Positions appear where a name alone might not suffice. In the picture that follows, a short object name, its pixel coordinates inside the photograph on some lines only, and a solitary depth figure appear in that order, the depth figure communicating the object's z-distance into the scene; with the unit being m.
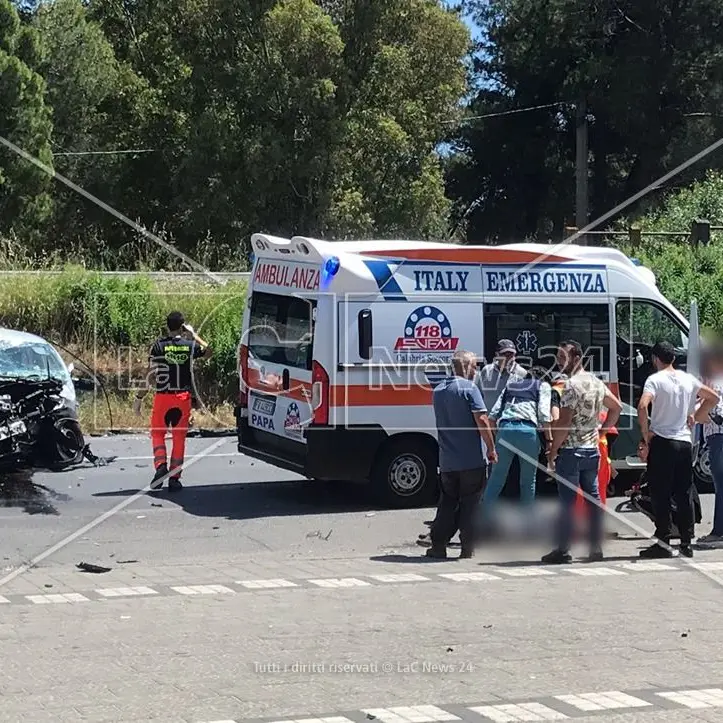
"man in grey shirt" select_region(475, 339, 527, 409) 11.88
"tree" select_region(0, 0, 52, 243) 35.72
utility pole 41.78
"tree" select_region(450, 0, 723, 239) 45.94
